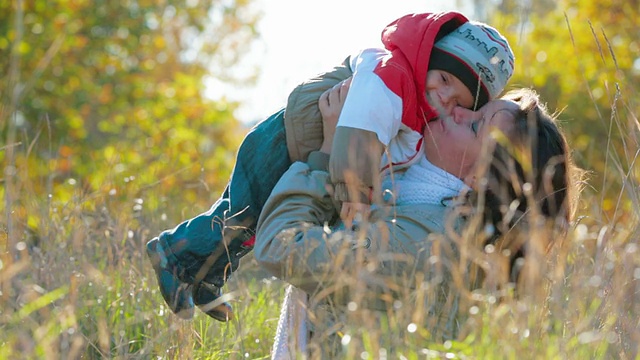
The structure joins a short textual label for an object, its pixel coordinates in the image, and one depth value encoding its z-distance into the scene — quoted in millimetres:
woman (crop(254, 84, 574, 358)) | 5129
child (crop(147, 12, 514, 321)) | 6203
